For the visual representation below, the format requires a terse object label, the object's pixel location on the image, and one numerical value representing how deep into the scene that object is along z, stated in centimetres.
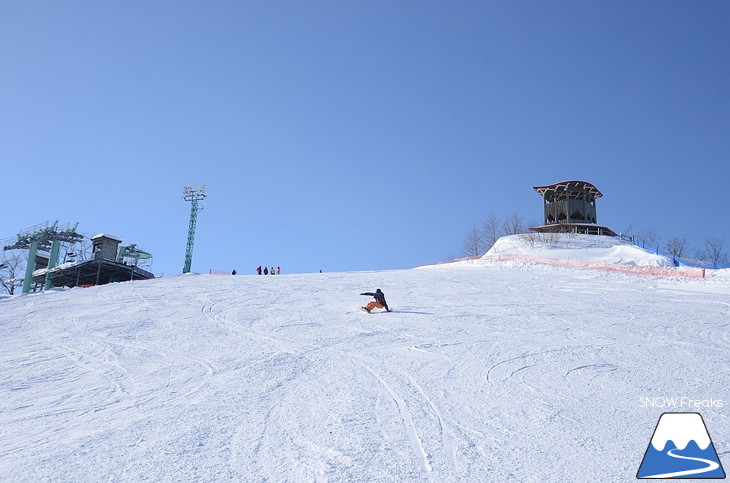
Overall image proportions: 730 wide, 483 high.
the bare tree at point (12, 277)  6494
